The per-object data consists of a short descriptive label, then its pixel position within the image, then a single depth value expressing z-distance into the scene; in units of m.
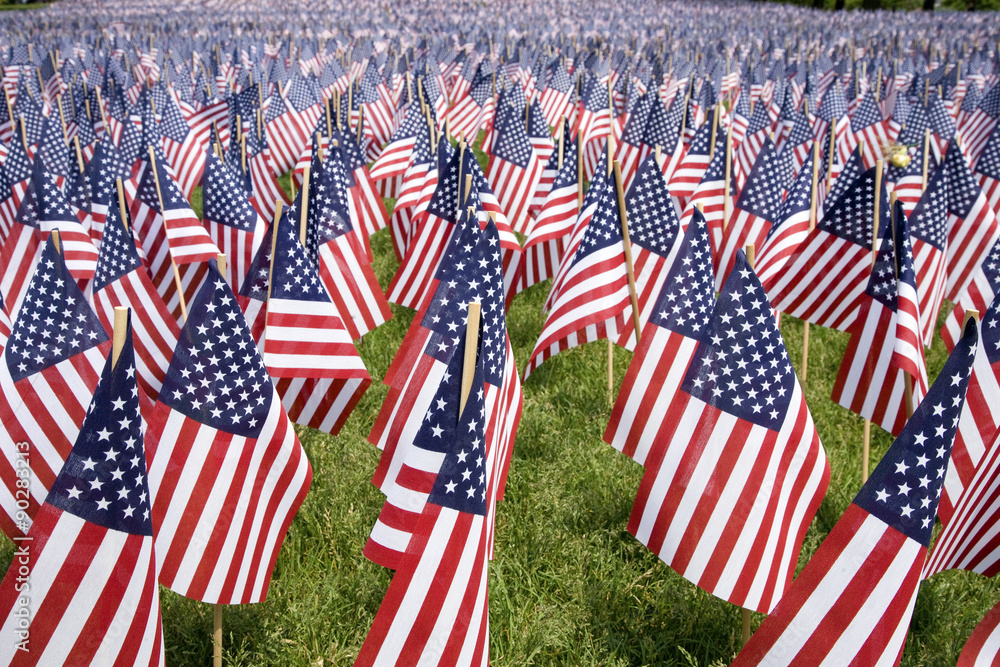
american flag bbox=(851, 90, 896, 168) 12.30
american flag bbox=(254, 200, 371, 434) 4.74
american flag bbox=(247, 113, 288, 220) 10.27
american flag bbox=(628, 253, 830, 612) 3.83
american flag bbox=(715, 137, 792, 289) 7.73
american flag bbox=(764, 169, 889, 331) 6.26
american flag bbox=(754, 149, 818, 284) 6.98
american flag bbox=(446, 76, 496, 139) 14.54
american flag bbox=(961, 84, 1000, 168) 13.17
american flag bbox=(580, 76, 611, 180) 12.67
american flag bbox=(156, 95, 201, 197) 11.15
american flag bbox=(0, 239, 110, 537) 3.93
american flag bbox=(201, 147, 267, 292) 7.43
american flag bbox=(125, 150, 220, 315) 6.91
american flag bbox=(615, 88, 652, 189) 10.88
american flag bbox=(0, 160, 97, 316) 6.50
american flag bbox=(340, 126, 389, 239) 8.72
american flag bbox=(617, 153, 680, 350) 6.10
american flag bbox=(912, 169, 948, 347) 6.41
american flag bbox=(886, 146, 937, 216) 8.16
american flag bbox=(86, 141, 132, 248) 7.63
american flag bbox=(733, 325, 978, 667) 3.00
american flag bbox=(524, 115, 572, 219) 8.96
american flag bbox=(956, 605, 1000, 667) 3.10
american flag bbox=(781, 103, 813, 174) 10.82
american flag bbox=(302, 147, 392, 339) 6.35
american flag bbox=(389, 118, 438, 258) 8.84
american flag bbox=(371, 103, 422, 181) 10.24
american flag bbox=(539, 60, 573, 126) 14.92
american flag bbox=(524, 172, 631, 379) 5.83
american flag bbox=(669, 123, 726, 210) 8.89
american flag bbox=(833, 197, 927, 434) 4.99
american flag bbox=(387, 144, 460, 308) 7.08
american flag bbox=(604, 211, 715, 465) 4.54
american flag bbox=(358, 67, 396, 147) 14.16
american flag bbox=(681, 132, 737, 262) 7.98
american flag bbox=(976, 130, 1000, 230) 8.96
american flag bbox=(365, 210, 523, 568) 4.45
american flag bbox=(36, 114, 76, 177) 9.41
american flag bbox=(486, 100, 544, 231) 9.81
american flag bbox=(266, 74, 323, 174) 13.00
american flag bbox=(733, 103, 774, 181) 10.68
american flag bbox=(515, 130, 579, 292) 7.54
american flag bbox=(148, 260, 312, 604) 3.65
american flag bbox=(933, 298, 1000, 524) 4.11
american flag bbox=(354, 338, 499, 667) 3.10
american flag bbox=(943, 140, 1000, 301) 7.28
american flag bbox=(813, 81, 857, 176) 12.43
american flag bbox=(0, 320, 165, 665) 2.98
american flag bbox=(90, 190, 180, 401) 5.32
